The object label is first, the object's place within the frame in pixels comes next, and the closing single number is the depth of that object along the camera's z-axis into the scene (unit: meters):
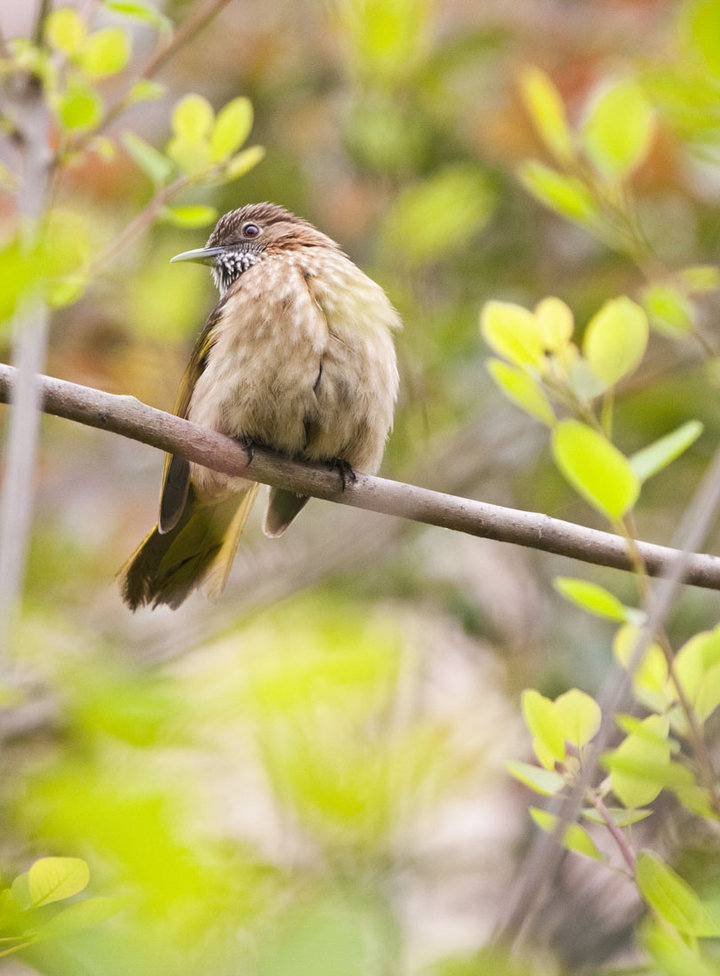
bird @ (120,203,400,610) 7.26
